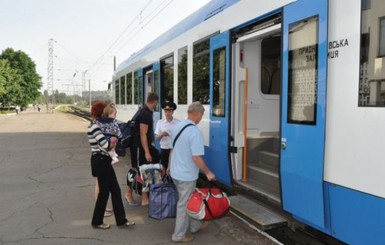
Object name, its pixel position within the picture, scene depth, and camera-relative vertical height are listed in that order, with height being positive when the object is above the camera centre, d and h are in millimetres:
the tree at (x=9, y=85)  61812 +2561
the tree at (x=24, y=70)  74562 +5808
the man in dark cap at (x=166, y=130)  6258 -458
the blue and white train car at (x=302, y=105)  3367 -27
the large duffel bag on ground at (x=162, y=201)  5195 -1298
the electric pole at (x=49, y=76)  74469 +4365
